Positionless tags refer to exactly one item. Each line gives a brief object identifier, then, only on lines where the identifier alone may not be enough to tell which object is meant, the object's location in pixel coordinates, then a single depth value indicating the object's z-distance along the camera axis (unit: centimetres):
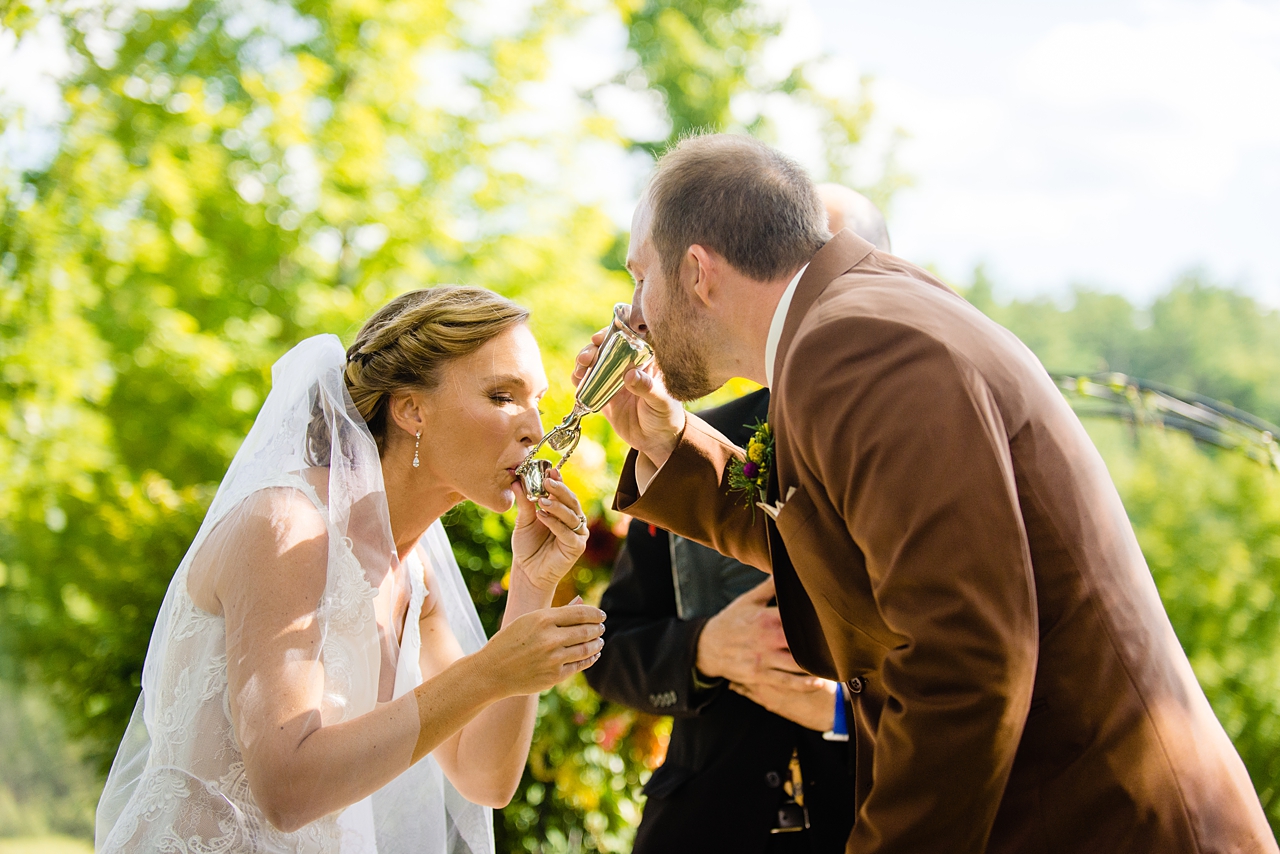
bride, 216
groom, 156
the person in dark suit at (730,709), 287
